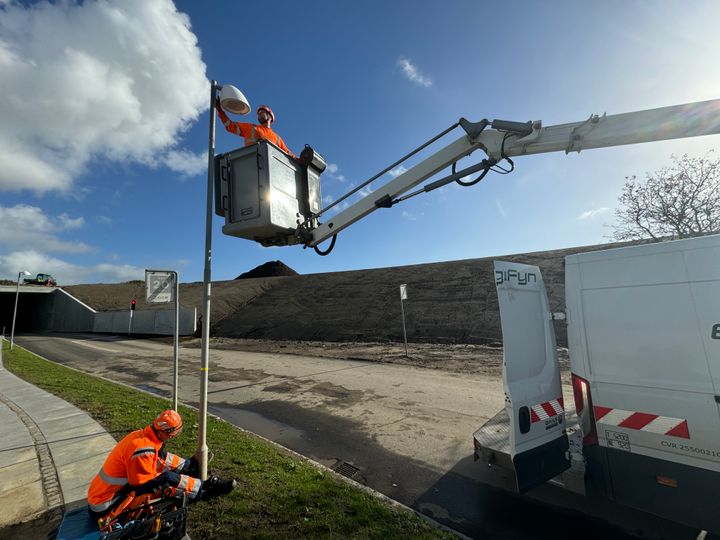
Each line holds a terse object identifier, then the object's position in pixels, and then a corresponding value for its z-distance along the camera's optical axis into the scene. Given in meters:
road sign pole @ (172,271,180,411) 4.85
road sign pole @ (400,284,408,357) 15.20
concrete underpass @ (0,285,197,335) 32.19
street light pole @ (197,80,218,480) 4.05
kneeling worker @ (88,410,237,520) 3.13
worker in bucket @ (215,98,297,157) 4.26
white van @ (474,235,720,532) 2.71
